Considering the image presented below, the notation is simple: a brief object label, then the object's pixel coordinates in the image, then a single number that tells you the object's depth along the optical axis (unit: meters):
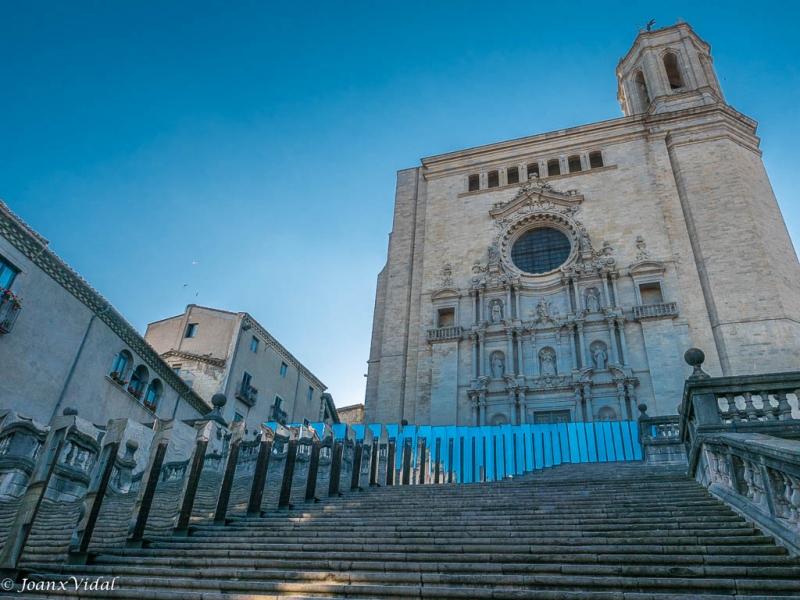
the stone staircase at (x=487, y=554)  4.42
